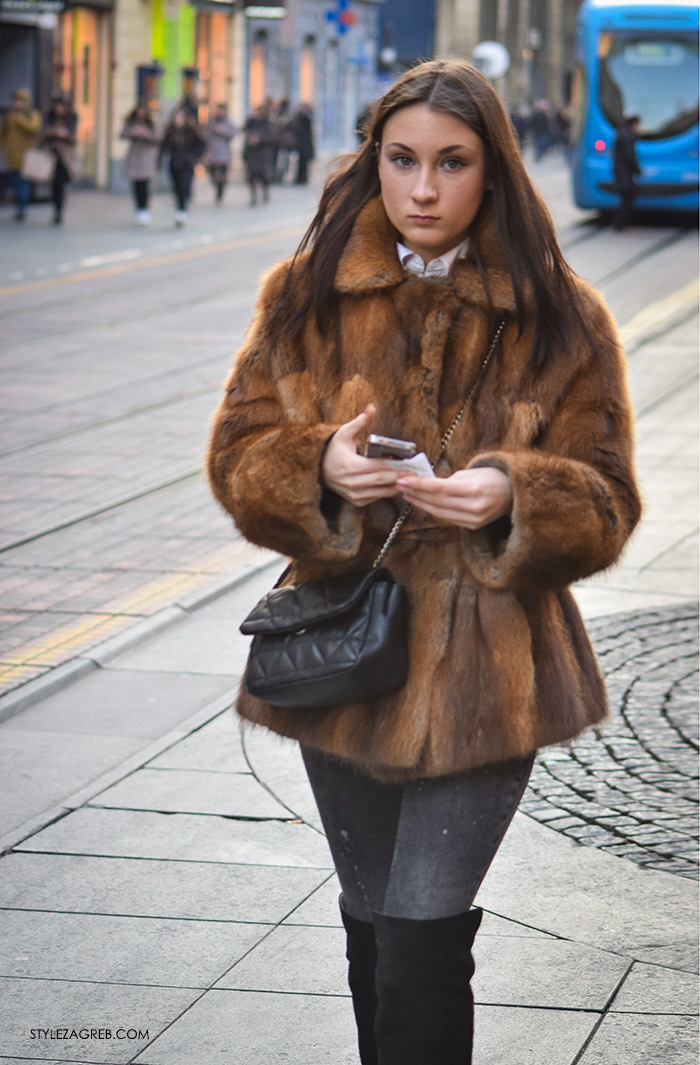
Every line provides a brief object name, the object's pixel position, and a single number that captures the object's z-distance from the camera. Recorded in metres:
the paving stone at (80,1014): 6.49
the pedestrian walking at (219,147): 56.76
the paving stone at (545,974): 6.98
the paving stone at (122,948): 7.18
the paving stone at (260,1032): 6.48
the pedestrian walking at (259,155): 56.67
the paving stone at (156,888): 7.87
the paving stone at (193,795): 9.19
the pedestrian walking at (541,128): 97.93
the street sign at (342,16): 85.75
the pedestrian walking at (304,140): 65.86
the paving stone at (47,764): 9.36
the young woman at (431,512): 4.84
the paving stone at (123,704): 10.67
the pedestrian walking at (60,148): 46.93
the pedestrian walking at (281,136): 62.94
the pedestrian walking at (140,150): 47.02
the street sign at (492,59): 86.73
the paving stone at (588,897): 7.63
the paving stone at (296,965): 7.09
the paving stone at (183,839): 8.53
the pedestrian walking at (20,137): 48.04
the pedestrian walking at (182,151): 48.64
